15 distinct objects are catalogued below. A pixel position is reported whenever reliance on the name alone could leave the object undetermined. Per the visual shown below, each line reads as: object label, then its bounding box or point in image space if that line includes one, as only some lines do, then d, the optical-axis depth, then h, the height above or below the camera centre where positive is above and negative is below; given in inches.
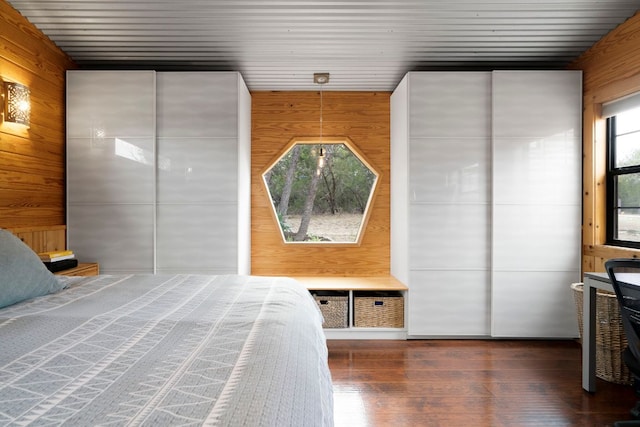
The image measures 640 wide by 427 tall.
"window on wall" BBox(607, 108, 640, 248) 115.8 +12.0
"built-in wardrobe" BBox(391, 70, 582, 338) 130.1 +4.5
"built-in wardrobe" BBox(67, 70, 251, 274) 129.3 +14.6
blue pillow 65.6 -11.9
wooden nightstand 111.1 -18.3
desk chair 73.3 -17.3
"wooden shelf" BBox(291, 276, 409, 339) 134.3 -41.4
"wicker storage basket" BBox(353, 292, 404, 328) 135.0 -35.5
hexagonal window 162.2 +9.0
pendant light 139.5 +52.4
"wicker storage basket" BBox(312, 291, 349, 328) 135.2 -35.0
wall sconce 103.0 +30.4
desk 96.2 -31.7
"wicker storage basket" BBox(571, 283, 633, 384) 102.2 -35.1
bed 30.2 -15.9
